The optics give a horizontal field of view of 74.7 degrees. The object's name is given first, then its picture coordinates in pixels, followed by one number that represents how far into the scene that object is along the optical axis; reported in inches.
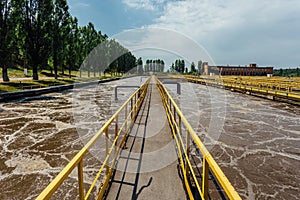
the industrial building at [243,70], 3484.3
